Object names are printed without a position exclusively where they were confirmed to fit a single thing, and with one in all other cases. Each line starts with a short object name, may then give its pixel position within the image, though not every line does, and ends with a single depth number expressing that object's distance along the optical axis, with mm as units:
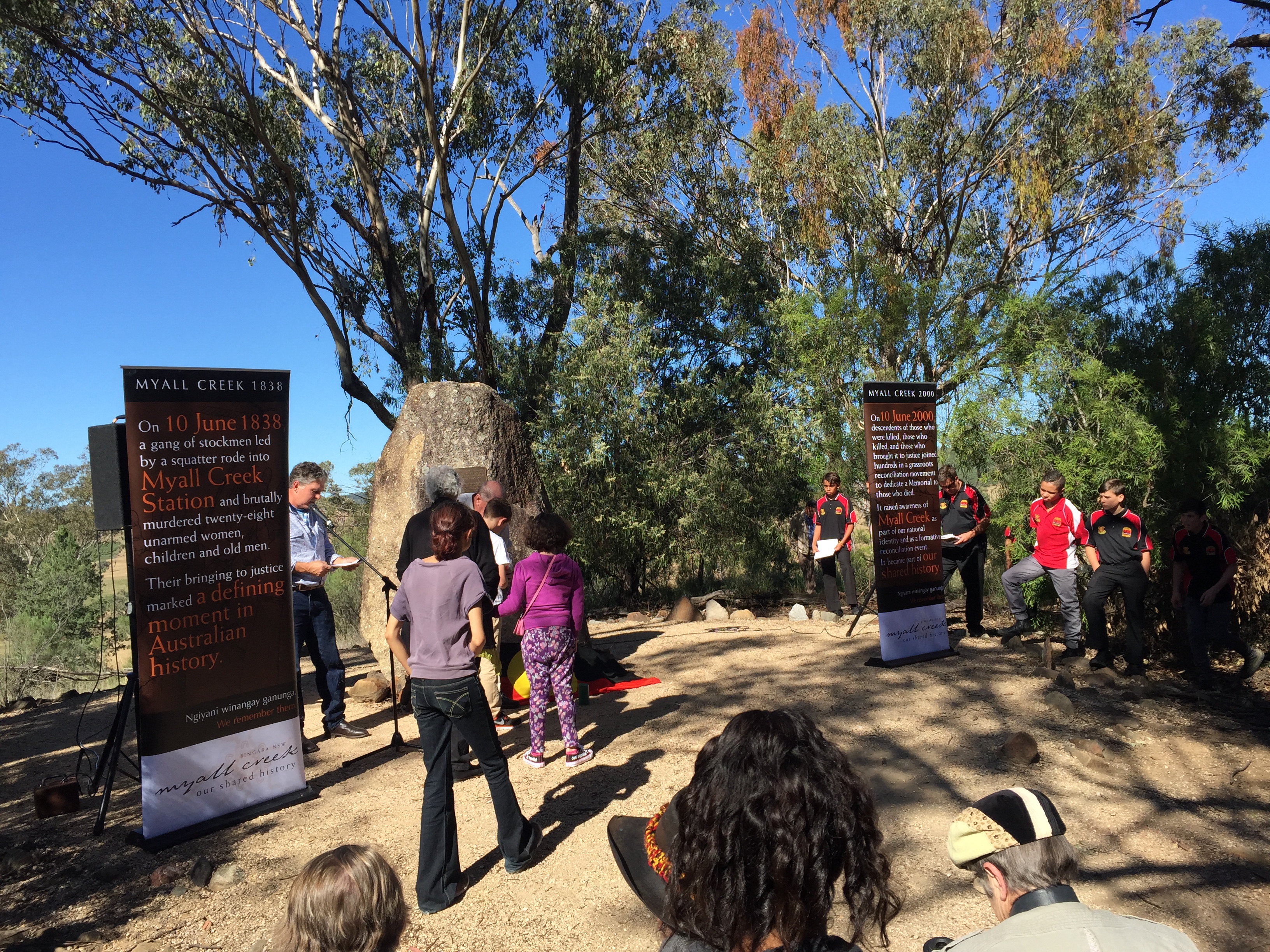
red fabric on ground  7371
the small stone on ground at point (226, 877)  4129
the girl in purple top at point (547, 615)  5234
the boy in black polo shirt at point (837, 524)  9969
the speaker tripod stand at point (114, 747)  4750
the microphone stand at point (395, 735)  5523
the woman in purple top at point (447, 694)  3771
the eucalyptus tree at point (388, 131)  12758
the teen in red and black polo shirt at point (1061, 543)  7422
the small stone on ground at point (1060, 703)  6246
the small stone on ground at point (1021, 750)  5293
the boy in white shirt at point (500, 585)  5926
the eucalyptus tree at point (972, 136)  16109
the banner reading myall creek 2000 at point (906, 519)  7629
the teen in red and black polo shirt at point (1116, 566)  6855
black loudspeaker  4637
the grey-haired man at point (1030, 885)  1563
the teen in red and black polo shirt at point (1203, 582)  6422
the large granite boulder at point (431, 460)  7758
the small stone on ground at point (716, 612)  11070
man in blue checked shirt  5945
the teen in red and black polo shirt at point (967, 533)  8539
